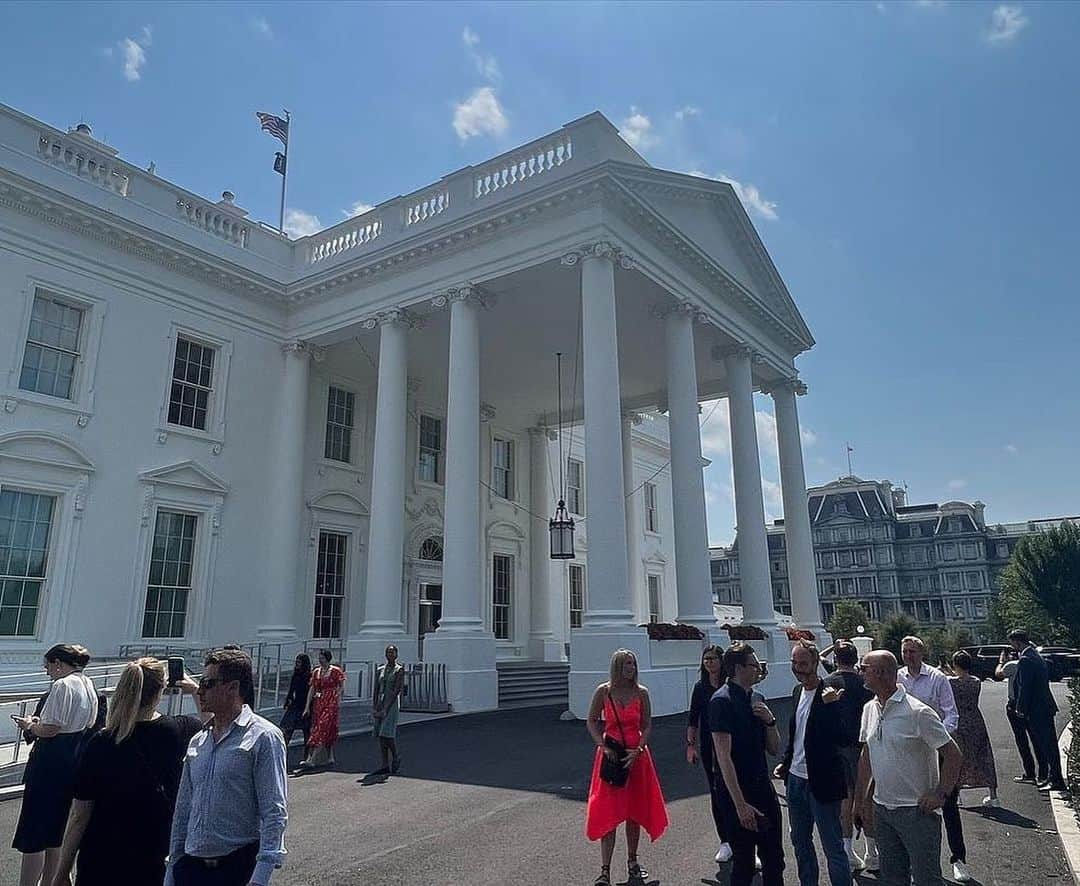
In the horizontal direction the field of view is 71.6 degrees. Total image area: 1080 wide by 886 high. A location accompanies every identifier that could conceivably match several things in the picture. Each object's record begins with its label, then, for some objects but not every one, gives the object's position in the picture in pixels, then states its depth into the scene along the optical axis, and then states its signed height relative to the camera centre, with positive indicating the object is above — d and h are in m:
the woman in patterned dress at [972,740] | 7.45 -1.20
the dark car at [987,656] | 28.24 -1.61
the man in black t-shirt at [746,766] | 4.39 -0.87
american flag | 21.08 +13.76
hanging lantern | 18.73 +2.06
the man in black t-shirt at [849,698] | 5.37 -0.57
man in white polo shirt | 3.99 -0.84
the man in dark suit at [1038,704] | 8.08 -0.94
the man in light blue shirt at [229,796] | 3.06 -0.70
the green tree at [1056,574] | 45.97 +2.54
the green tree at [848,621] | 40.65 -0.17
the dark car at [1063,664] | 27.59 -1.77
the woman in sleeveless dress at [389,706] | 9.43 -1.06
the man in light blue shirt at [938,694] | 5.53 -0.62
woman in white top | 4.55 -0.84
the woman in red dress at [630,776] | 5.28 -1.09
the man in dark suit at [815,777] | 4.63 -0.98
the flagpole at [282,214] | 22.02 +11.94
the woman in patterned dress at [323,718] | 9.83 -1.21
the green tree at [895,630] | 36.68 -0.62
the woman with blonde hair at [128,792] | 3.25 -0.73
